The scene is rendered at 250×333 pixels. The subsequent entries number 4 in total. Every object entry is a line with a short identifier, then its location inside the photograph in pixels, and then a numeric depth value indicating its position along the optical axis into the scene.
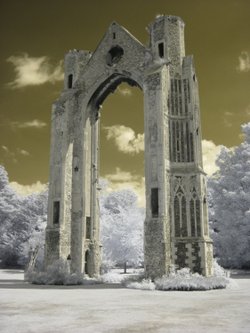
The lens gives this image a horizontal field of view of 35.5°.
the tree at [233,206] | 26.95
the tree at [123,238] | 39.47
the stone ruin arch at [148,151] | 18.41
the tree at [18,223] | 47.00
